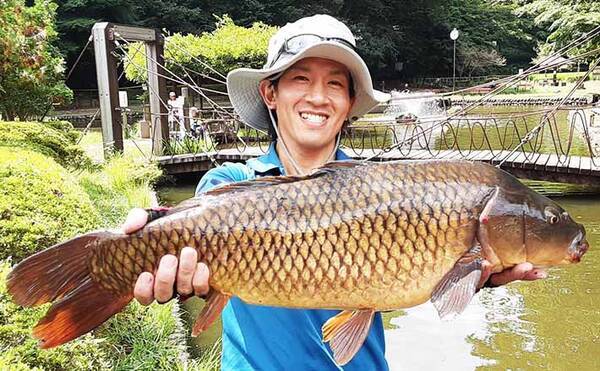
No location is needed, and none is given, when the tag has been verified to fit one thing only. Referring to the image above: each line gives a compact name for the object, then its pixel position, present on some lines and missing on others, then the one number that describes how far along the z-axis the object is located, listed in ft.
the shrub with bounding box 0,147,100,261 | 10.39
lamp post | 120.16
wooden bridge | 30.68
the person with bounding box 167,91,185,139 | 48.09
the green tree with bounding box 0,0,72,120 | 26.00
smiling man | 5.33
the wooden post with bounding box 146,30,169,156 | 38.45
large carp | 4.77
